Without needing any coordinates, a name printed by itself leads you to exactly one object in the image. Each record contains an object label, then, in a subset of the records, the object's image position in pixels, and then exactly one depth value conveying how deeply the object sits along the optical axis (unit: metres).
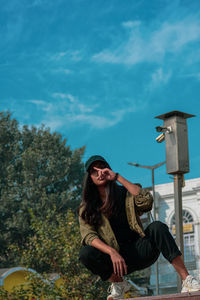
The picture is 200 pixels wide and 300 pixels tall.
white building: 28.98
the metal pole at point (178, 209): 9.02
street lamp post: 25.38
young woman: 4.19
